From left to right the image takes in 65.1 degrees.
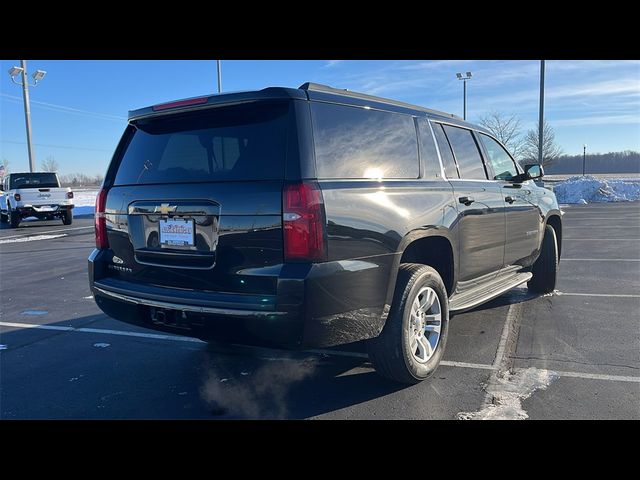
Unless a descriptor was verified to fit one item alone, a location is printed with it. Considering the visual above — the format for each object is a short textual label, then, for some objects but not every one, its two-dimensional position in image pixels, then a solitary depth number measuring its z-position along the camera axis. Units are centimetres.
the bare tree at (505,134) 3900
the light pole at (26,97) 2466
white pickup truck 1775
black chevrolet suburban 288
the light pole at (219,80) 2465
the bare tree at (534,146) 4019
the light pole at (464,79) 3791
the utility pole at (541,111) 2134
